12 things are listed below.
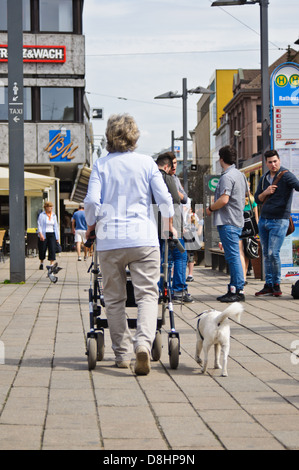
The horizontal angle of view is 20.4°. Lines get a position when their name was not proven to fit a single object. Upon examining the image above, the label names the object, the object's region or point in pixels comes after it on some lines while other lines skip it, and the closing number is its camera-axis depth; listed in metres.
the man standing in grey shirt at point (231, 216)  10.37
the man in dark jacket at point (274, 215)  10.97
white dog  5.56
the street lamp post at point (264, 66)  13.85
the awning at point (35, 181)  24.45
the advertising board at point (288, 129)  12.82
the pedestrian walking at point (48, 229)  18.25
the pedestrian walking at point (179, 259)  10.10
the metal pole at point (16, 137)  14.17
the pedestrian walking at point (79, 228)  25.10
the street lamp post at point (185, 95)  28.67
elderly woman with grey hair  5.81
